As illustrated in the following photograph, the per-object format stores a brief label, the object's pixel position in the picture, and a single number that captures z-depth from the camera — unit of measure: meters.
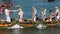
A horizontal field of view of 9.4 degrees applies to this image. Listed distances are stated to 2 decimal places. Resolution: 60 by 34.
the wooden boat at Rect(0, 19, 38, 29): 28.83
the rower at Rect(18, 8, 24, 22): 30.62
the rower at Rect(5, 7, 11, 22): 30.64
